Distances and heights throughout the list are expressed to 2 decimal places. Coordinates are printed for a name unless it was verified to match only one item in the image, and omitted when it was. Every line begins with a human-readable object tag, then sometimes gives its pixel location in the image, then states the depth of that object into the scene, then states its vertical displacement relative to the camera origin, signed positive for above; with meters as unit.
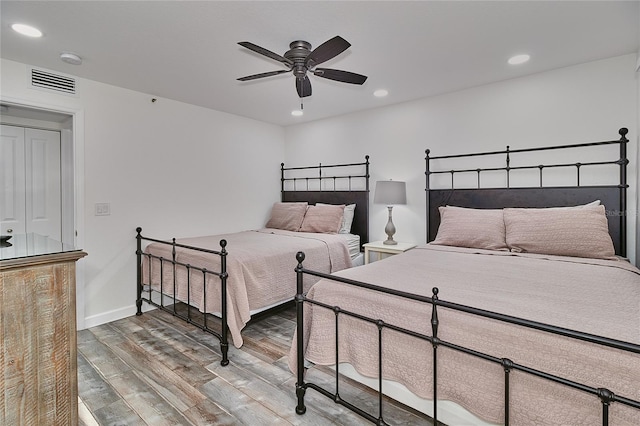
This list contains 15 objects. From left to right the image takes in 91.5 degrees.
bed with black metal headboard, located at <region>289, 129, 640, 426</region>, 1.07 -0.48
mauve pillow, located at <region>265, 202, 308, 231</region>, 4.50 -0.08
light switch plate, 3.21 +0.02
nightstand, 3.54 -0.44
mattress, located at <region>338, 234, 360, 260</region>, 4.03 -0.44
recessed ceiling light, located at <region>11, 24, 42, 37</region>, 2.16 +1.28
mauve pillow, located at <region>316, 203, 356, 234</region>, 4.32 -0.10
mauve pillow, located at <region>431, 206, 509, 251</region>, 2.76 -0.18
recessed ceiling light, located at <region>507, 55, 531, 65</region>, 2.67 +1.32
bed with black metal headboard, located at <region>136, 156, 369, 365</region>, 2.59 -0.48
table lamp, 3.81 +0.19
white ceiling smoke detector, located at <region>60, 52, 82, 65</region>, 2.57 +1.29
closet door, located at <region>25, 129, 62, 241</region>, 3.43 +0.32
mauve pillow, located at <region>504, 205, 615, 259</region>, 2.33 -0.18
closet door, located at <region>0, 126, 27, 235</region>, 3.25 +0.32
